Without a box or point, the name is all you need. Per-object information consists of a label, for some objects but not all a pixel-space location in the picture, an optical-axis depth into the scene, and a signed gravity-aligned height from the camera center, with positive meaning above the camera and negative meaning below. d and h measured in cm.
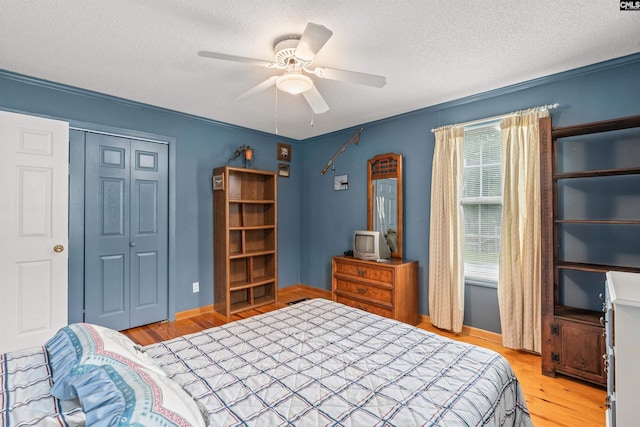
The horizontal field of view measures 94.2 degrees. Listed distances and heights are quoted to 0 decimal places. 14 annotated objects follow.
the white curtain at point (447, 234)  310 -20
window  296 +13
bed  92 -70
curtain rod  258 +94
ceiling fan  179 +98
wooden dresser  318 -81
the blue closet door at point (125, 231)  302 -16
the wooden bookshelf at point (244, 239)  371 -31
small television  349 -37
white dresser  135 -65
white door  248 -10
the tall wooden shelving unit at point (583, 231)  219 -13
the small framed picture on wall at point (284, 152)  468 +102
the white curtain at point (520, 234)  262 -18
